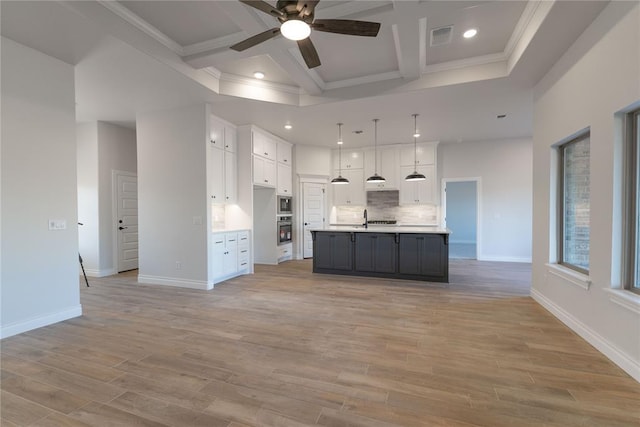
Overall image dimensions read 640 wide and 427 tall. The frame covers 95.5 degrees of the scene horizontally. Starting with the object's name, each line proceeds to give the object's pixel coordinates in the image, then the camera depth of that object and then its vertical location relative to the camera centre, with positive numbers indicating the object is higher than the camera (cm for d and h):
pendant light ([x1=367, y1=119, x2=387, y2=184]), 693 +143
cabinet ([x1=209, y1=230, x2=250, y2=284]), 497 -87
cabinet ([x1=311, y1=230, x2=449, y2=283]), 504 -88
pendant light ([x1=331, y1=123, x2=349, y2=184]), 634 +143
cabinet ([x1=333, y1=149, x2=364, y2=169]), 812 +136
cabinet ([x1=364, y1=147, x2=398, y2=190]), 775 +109
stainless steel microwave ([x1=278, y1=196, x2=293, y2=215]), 723 +6
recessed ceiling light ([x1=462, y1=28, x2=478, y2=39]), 332 +201
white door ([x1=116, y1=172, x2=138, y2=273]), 601 -26
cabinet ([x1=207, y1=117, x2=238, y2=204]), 519 +85
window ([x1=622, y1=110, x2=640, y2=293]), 232 +1
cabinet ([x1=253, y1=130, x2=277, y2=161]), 612 +137
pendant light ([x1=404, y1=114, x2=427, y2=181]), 573 +142
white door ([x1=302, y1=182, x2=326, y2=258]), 780 -5
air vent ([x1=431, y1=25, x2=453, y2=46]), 327 +200
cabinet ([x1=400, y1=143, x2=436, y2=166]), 743 +136
